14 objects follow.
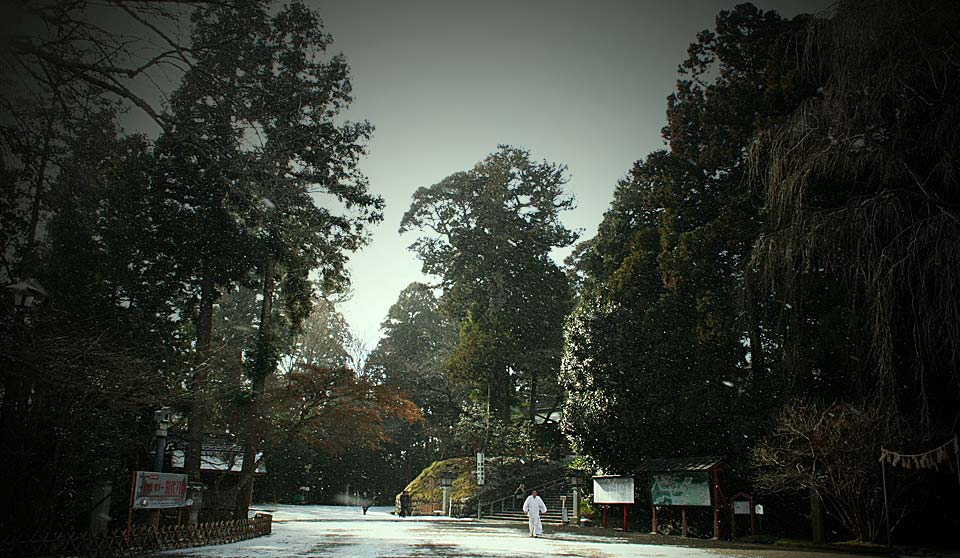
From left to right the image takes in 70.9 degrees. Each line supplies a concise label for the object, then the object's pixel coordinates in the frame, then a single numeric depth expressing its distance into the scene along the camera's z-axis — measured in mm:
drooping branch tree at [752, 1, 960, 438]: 10703
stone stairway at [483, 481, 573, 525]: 31033
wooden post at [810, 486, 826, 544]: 16500
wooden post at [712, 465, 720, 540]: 17881
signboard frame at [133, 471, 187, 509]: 12406
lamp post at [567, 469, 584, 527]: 25172
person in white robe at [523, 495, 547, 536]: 18938
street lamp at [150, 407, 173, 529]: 14203
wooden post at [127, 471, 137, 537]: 11984
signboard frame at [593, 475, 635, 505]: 20562
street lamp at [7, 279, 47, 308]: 9297
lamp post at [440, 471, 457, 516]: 34344
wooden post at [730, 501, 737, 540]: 18059
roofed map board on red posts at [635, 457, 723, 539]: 17891
